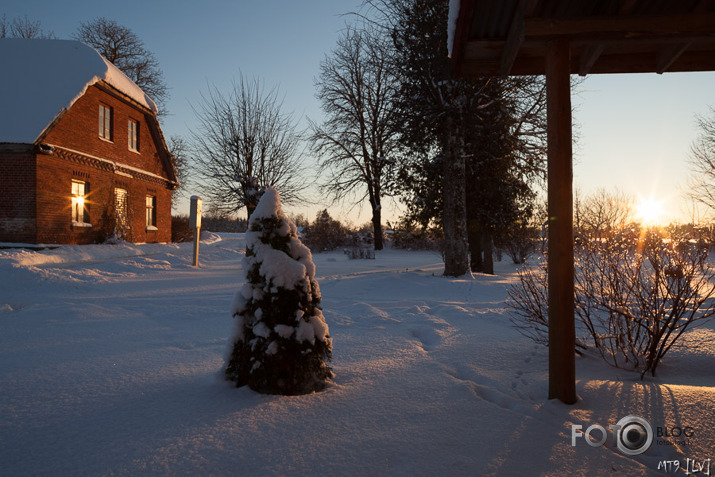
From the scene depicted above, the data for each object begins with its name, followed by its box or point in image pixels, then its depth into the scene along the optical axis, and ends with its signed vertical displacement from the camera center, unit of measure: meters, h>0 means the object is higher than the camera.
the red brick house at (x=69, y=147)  12.59 +3.49
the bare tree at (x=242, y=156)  21.44 +4.72
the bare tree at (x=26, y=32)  28.80 +15.55
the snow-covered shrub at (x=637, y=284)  3.82 -0.45
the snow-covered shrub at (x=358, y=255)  22.17 -0.70
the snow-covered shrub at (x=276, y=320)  3.11 -0.61
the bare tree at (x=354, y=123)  25.30 +7.68
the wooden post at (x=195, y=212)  14.27 +1.14
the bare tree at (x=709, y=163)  23.91 +4.62
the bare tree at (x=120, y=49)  27.89 +13.81
